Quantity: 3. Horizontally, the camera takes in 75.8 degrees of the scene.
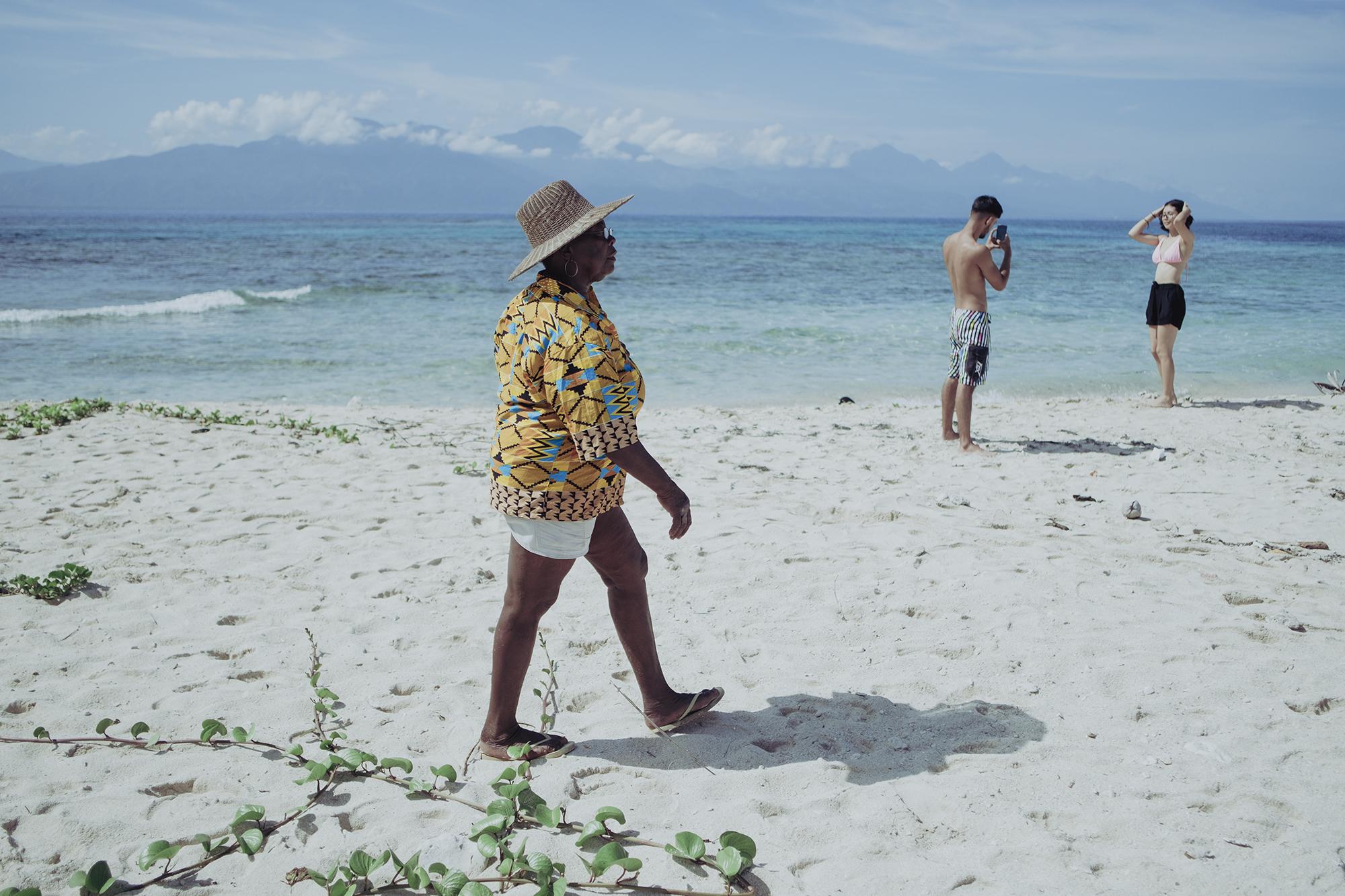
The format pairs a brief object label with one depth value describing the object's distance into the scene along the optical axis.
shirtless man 7.00
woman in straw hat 2.42
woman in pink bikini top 8.80
